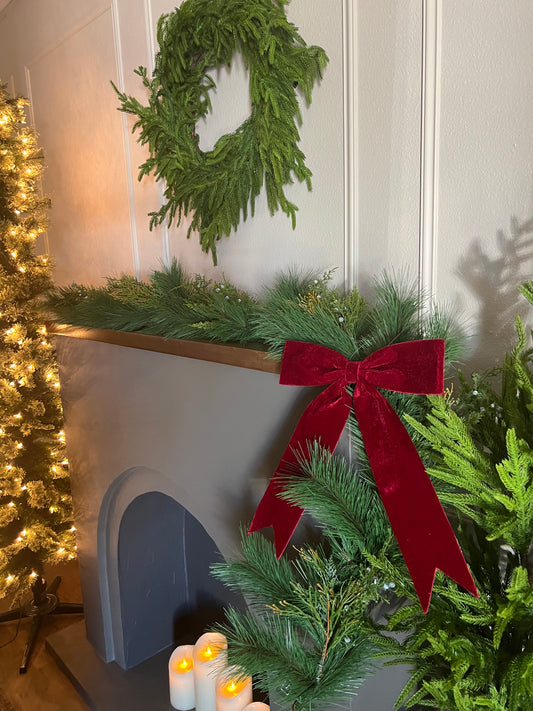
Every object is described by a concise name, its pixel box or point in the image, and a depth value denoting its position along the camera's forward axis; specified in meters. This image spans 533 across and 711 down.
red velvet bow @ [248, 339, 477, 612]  0.72
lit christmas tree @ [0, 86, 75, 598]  2.13
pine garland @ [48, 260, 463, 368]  0.94
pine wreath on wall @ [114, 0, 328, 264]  1.16
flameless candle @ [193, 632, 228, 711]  1.65
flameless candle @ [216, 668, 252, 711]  1.60
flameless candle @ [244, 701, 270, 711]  1.53
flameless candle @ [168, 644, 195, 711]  1.76
